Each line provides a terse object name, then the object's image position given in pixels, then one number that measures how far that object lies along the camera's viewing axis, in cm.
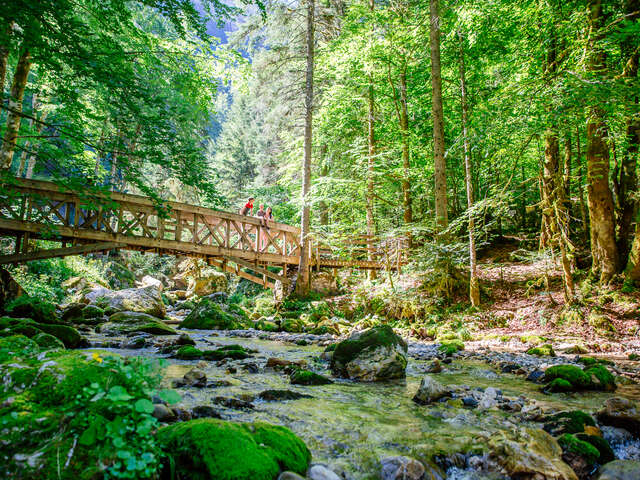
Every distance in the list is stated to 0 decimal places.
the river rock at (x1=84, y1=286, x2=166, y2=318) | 1244
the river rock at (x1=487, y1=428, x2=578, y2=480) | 240
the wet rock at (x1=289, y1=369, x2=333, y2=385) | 481
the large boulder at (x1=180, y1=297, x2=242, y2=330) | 1142
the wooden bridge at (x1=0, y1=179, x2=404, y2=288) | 1051
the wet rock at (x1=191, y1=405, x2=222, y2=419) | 304
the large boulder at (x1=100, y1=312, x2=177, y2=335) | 907
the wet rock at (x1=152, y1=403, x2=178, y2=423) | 278
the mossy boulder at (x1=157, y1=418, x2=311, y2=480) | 193
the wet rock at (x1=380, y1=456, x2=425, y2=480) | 238
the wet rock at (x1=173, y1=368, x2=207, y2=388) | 426
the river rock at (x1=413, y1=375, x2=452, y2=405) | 405
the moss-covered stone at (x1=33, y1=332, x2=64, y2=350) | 492
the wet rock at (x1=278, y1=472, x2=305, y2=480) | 202
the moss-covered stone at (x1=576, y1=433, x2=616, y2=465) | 264
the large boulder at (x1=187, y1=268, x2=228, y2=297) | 2146
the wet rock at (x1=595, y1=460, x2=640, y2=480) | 226
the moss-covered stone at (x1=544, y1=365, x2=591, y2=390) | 440
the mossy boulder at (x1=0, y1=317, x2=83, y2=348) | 565
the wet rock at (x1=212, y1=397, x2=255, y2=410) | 358
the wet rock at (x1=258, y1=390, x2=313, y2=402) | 396
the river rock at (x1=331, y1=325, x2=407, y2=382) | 530
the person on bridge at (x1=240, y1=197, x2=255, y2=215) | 1430
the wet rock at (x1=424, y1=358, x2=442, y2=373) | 565
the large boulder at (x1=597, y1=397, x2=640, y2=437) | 306
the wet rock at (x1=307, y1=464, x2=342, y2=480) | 223
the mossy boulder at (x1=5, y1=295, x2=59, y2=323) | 795
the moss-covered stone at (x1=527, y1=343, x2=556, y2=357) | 639
